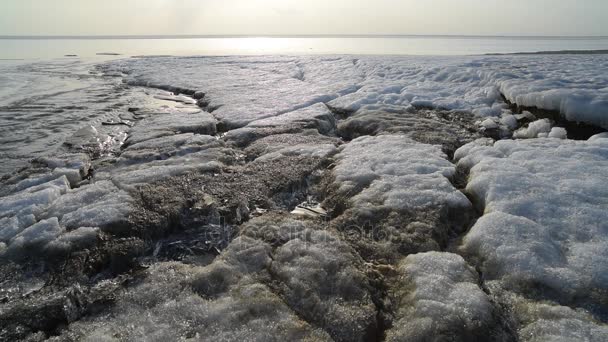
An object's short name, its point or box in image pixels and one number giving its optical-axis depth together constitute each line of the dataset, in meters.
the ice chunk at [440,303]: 2.83
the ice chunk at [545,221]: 3.31
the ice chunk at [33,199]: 4.71
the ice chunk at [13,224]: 4.23
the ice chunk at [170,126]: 8.25
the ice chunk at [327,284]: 2.98
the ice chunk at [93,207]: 4.37
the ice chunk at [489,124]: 8.20
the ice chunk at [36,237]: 3.99
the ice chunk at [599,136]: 6.49
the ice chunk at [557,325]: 2.76
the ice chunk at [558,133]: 7.00
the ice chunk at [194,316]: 2.87
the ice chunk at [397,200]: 4.08
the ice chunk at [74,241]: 3.95
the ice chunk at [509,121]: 8.36
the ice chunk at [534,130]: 7.50
